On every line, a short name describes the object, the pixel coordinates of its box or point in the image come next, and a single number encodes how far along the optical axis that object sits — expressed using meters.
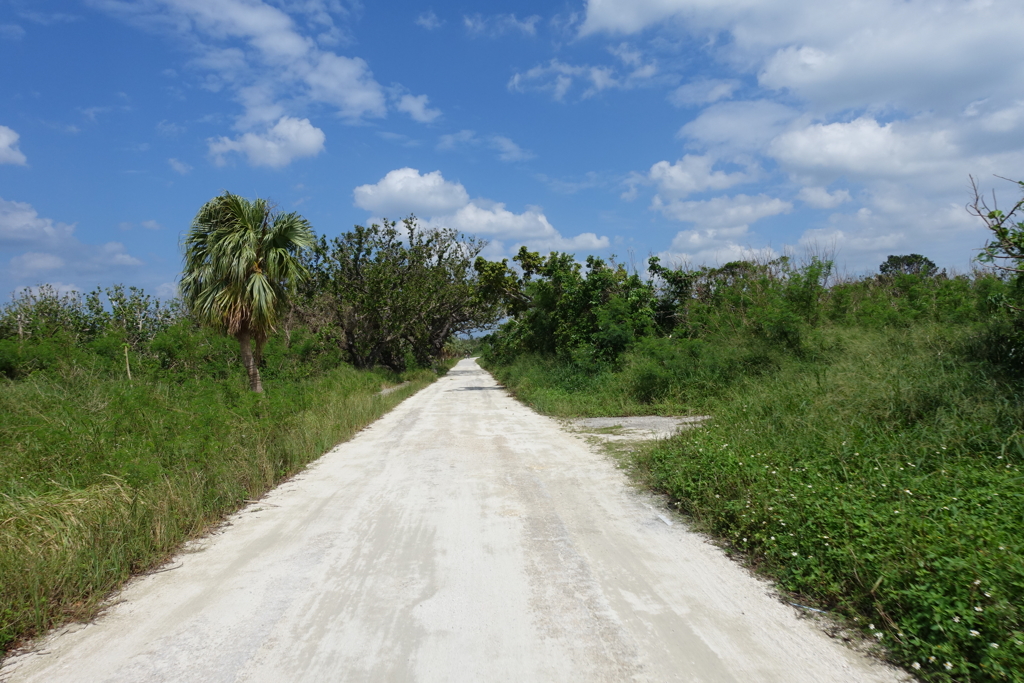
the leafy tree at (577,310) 20.36
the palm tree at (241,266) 14.05
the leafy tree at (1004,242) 6.93
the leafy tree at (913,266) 17.44
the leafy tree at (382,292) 31.20
